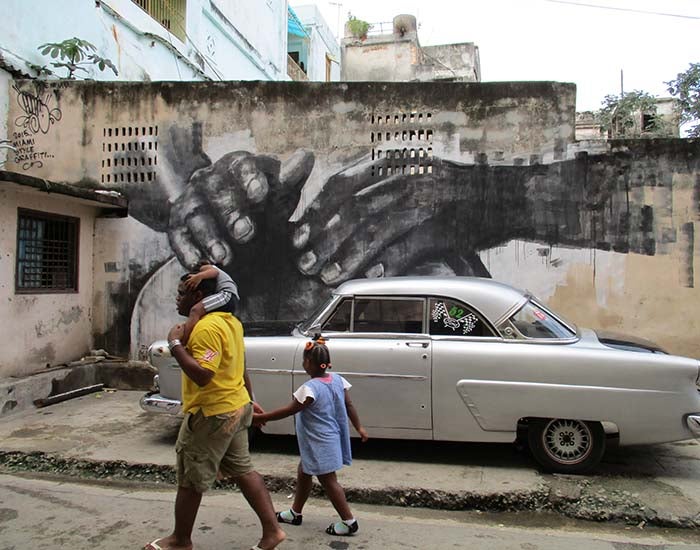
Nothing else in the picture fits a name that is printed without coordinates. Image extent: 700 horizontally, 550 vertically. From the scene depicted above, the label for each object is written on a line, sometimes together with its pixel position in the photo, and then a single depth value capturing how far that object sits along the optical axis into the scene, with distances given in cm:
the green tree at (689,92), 1068
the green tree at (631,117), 1012
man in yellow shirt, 299
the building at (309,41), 1961
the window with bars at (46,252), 728
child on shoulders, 305
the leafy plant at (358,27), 2366
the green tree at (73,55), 831
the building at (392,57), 2311
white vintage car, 449
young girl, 346
